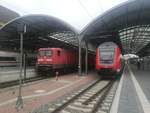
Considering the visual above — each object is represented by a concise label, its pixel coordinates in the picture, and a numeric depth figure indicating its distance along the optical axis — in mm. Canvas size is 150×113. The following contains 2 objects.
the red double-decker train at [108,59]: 10779
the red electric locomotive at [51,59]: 12510
